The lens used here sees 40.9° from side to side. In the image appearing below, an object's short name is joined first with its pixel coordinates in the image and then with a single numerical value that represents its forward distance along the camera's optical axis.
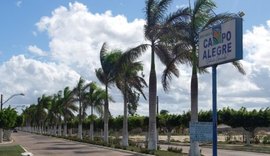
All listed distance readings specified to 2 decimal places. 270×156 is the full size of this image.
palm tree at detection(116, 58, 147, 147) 28.41
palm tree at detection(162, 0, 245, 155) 18.73
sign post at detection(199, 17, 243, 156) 10.22
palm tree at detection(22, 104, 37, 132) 93.51
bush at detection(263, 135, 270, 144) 37.01
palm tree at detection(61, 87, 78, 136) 48.70
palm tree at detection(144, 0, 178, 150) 21.29
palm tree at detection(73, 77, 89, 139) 43.06
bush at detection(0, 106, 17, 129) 36.85
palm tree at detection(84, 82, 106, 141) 38.14
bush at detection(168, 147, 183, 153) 22.39
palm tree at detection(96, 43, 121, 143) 31.52
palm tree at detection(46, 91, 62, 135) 59.02
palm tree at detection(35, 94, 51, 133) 73.99
